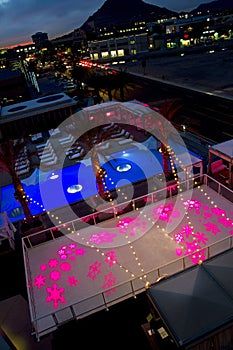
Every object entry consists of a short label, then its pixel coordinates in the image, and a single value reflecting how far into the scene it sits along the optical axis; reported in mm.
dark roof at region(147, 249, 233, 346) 7902
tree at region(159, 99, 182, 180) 19406
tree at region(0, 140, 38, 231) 15812
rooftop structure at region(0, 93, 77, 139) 35625
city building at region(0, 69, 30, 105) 54250
